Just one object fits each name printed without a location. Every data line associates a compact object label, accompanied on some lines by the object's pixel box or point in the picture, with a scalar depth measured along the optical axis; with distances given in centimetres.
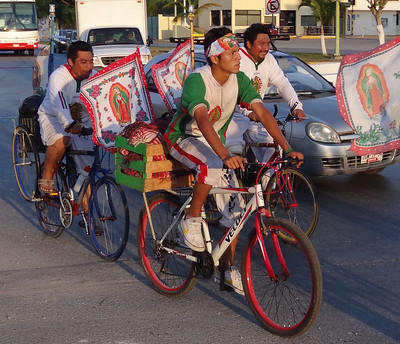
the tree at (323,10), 3984
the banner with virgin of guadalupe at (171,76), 677
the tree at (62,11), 6744
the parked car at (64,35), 4331
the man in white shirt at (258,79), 709
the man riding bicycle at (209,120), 507
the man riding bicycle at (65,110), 677
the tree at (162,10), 8680
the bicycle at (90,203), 631
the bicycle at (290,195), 644
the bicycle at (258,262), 465
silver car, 839
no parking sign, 1948
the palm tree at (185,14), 4880
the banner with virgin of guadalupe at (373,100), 529
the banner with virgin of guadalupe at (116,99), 626
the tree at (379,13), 3073
